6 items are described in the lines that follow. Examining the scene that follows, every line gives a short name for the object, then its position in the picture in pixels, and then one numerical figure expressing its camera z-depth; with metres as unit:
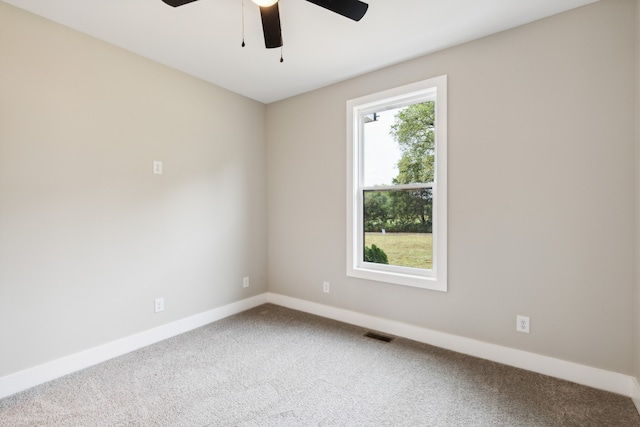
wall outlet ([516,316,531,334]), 2.27
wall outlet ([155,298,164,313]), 2.81
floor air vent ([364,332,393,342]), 2.81
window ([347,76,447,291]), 2.64
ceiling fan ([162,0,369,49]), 1.62
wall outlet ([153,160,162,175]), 2.79
